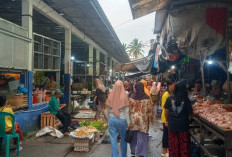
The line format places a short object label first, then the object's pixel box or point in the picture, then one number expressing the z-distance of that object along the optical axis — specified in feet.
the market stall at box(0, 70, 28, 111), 25.21
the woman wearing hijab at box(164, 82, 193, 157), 16.67
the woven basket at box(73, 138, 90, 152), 21.54
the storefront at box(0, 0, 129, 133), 25.02
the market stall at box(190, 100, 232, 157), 11.82
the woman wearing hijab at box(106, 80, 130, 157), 17.19
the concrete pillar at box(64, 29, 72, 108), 42.04
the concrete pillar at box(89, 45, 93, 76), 59.14
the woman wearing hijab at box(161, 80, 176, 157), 19.72
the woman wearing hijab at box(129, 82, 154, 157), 17.46
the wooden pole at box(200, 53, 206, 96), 18.61
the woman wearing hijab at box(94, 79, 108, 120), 33.17
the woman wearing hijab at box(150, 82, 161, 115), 38.11
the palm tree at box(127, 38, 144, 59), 266.57
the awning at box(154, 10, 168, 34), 21.78
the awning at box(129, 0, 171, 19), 17.13
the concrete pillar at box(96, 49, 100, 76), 68.95
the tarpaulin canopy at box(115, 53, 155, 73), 40.52
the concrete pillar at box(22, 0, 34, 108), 27.12
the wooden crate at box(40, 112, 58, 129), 29.66
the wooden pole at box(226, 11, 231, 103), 16.65
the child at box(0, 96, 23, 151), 18.53
